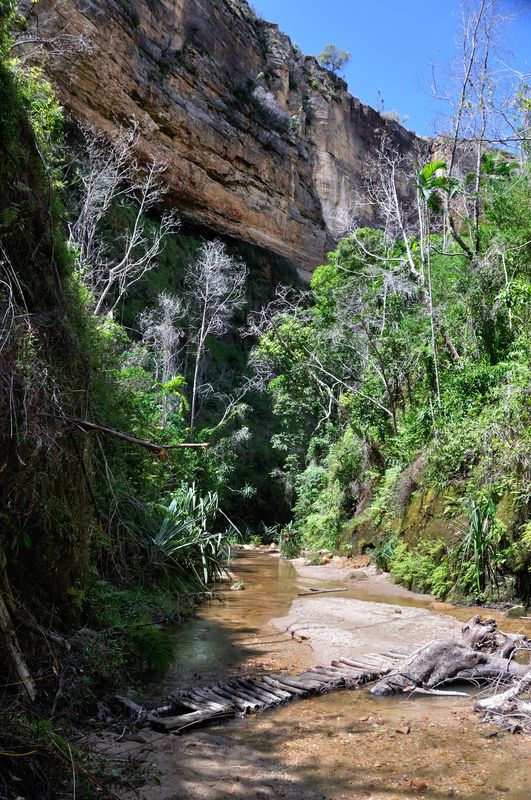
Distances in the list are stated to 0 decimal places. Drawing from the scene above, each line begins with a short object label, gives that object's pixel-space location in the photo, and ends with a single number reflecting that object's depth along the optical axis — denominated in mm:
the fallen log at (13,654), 3342
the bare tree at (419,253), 13351
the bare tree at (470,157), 12566
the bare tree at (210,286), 21625
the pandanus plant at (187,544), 8828
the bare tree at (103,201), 16125
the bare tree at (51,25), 18125
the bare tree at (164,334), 20609
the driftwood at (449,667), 5074
